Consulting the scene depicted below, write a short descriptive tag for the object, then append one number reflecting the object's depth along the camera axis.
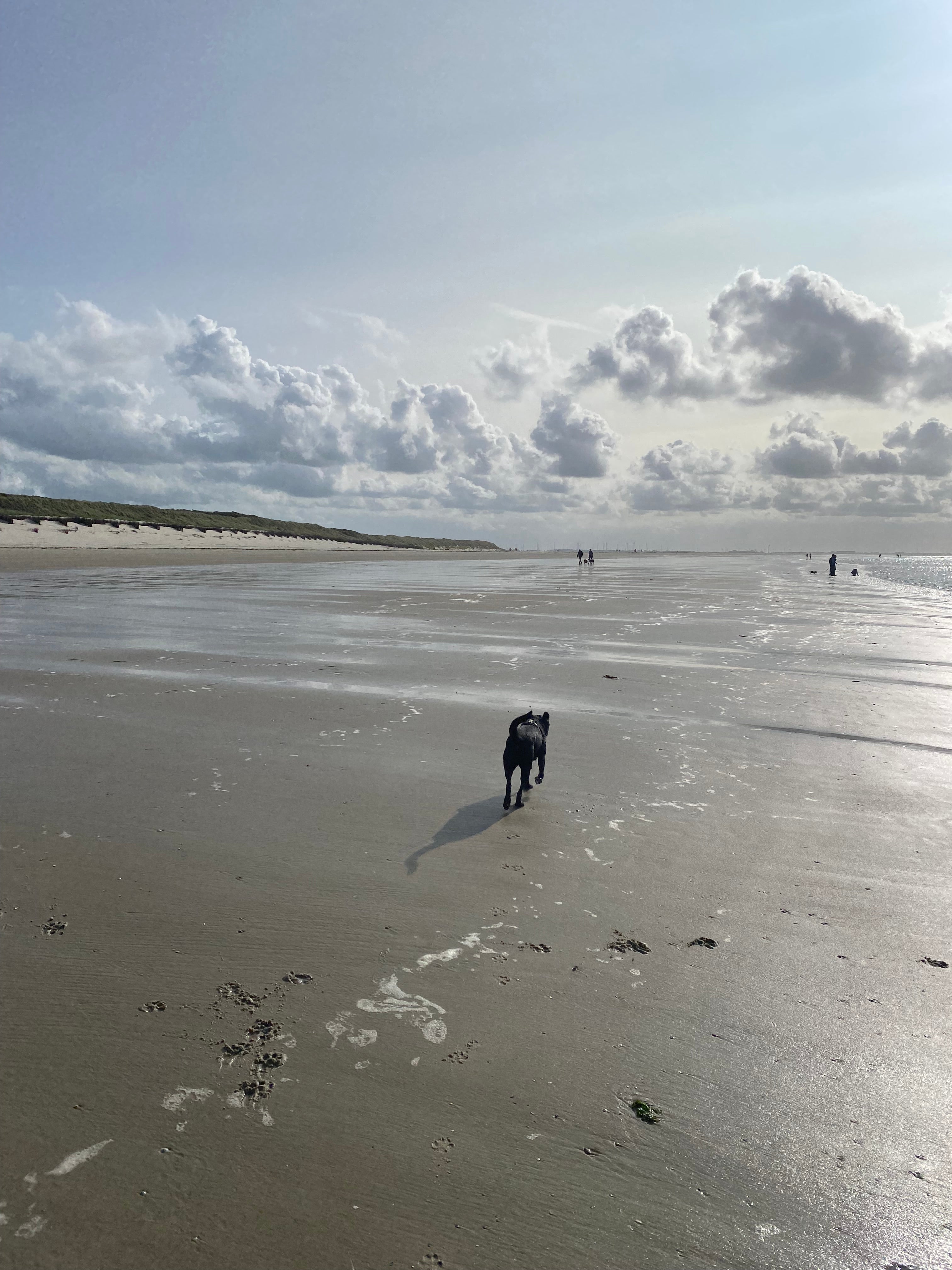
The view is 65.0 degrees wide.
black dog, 6.60
